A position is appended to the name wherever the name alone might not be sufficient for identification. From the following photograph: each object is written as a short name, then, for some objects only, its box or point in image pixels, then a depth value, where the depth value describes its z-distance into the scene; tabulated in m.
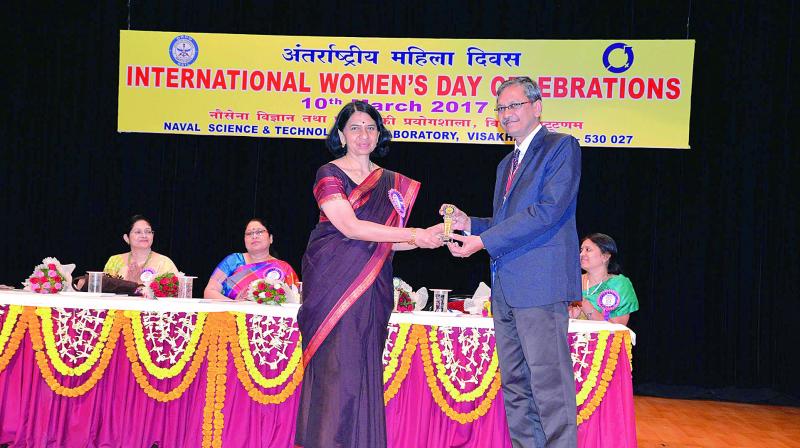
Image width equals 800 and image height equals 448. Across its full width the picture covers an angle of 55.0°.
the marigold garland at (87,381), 3.34
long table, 3.18
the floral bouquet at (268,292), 3.44
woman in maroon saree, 2.48
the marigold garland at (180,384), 3.30
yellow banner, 5.51
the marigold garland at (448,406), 3.17
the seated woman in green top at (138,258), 4.59
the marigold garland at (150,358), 3.30
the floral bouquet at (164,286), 3.56
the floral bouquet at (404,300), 3.41
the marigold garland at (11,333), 3.38
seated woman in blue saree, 4.14
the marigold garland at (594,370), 3.09
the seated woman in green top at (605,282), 3.81
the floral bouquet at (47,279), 3.54
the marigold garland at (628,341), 3.11
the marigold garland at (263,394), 3.26
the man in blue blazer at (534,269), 2.48
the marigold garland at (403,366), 3.21
